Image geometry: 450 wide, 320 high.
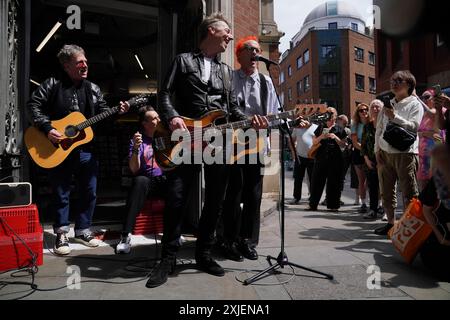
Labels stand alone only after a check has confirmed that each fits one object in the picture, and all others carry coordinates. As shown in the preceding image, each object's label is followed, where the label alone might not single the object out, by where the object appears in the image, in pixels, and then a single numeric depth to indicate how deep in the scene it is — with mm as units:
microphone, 3091
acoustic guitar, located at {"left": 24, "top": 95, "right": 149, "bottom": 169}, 3512
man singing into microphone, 3535
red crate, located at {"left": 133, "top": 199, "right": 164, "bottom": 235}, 4289
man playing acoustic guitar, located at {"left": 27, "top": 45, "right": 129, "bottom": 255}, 3621
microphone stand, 2813
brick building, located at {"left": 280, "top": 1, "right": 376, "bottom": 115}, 41688
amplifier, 3100
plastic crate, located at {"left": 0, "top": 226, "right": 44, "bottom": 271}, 2996
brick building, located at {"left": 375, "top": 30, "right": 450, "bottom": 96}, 13586
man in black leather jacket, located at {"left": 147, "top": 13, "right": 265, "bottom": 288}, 2898
